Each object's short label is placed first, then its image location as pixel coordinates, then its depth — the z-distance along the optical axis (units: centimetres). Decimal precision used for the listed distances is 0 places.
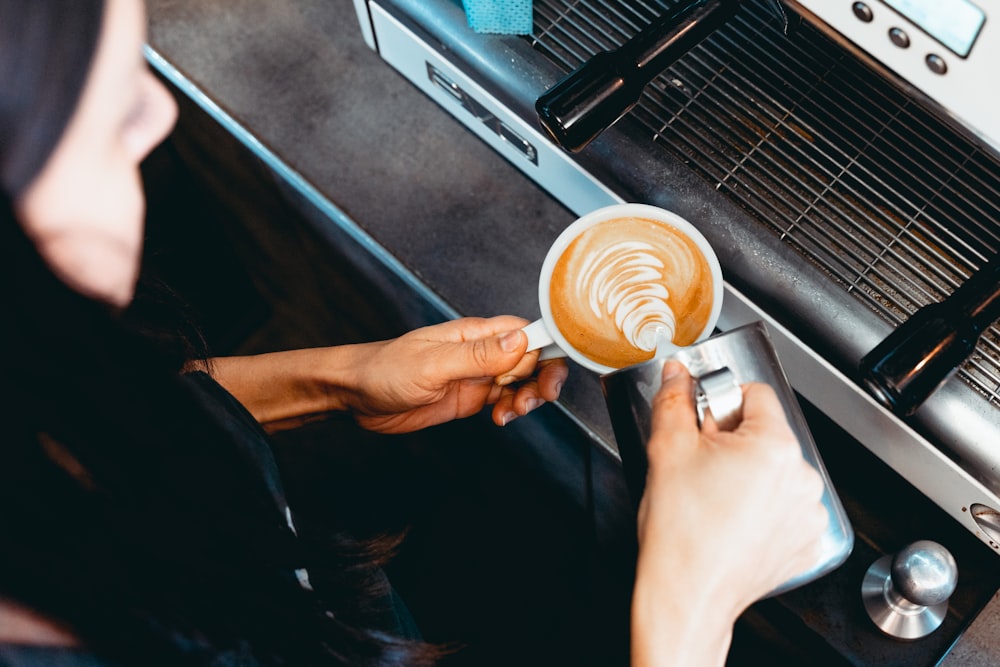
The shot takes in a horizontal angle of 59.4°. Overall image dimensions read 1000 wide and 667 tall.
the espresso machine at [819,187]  84
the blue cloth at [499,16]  99
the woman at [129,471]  55
